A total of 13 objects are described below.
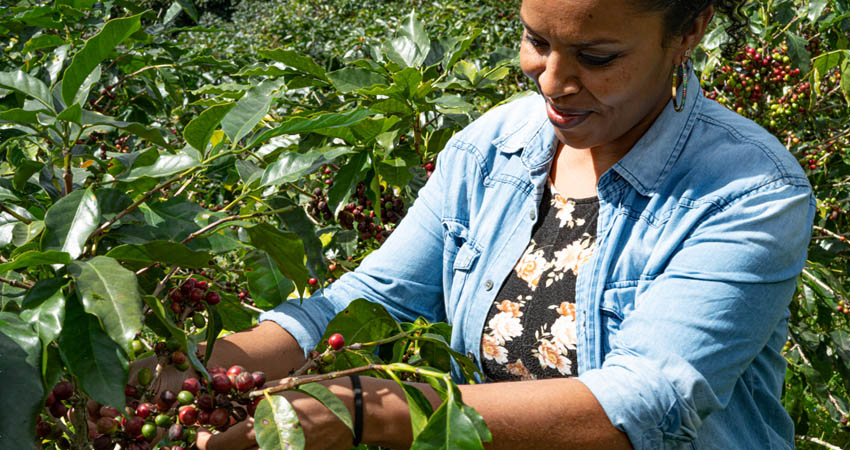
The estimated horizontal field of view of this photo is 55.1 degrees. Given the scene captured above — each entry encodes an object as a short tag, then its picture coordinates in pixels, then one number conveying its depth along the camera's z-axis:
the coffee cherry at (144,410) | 1.01
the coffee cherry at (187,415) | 0.98
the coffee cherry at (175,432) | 0.99
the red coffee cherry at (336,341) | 1.17
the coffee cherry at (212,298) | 1.20
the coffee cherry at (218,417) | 1.00
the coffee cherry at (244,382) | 1.01
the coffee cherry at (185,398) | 0.99
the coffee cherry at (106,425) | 0.99
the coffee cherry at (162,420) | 0.99
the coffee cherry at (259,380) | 1.02
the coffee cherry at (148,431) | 0.98
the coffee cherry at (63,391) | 1.00
